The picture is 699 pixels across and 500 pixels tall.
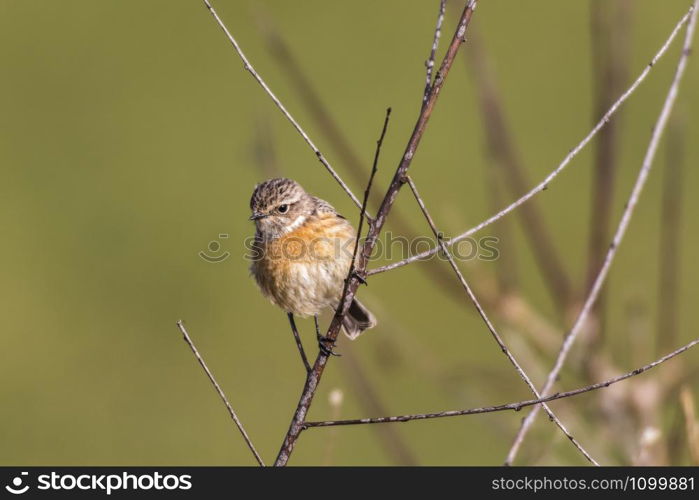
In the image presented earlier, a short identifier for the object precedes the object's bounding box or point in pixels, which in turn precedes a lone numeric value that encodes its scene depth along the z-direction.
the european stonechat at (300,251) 9.28
